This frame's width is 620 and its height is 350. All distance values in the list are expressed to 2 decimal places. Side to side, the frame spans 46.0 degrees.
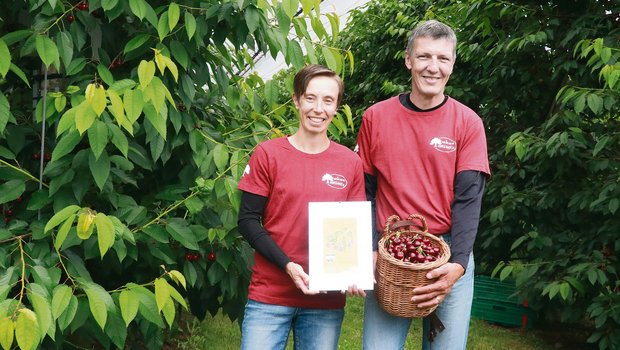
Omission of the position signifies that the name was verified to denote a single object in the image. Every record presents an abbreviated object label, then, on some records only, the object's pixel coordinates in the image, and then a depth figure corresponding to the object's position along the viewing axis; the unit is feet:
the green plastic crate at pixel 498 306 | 21.45
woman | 8.13
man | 8.16
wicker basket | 7.60
